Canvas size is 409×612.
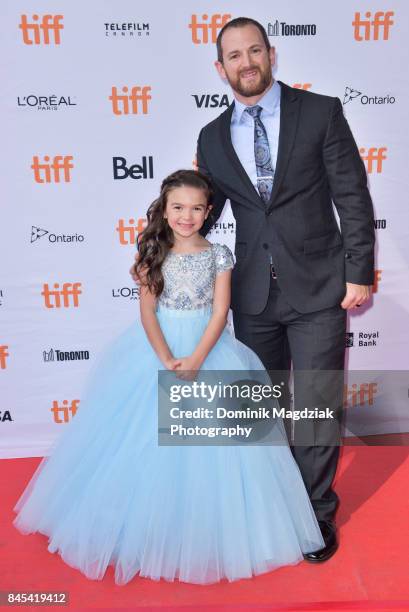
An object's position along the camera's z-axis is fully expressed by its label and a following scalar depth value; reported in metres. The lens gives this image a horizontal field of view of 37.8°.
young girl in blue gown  2.36
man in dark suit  2.40
